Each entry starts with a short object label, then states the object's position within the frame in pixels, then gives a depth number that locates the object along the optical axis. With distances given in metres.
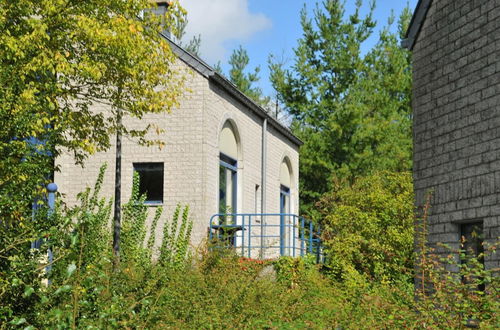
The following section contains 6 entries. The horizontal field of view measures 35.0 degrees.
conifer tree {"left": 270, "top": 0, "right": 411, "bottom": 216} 35.25
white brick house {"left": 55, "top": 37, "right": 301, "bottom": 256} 20.47
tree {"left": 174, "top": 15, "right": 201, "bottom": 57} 49.19
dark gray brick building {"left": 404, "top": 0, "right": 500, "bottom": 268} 12.70
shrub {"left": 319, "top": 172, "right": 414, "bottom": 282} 20.06
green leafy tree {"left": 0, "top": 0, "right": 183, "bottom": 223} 13.57
